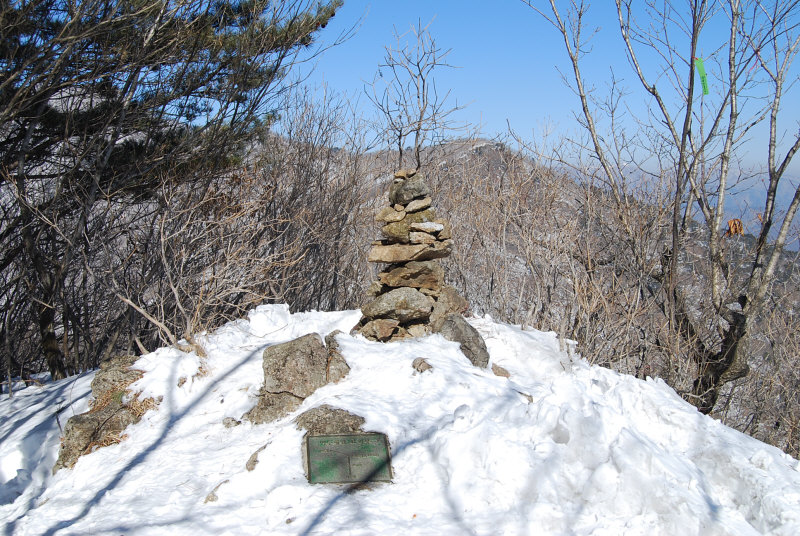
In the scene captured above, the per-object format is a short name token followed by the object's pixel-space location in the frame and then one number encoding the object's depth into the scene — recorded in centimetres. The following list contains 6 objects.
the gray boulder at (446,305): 569
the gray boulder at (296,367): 475
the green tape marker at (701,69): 681
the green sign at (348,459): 364
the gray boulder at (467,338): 540
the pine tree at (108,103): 638
